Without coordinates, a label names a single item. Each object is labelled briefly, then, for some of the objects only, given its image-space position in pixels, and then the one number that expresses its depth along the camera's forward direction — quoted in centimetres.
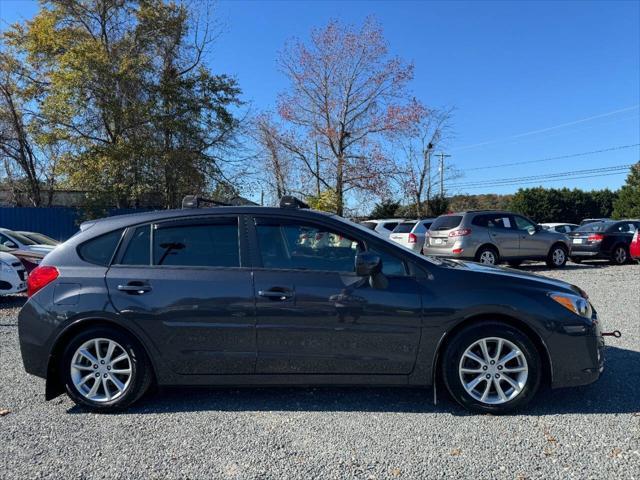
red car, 1427
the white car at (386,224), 1622
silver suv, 1273
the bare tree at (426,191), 3312
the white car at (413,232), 1466
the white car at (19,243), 1009
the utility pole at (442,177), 3820
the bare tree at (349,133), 2261
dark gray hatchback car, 374
